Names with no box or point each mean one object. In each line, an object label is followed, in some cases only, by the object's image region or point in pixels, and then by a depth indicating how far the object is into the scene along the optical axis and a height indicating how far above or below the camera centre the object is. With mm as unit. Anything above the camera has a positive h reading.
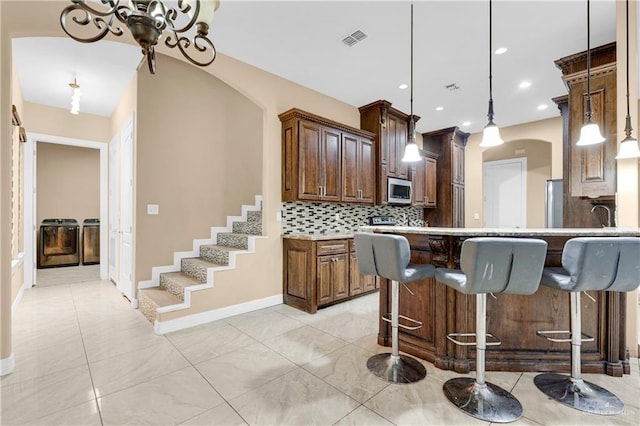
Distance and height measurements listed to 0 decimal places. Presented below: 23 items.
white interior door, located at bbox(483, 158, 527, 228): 6227 +424
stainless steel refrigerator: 4457 +136
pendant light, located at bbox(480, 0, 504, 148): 2374 +640
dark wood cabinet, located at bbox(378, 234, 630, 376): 2137 -850
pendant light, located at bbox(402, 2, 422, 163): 2854 +605
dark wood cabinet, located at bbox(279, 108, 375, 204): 3750 +733
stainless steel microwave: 4934 +373
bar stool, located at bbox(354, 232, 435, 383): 2049 -433
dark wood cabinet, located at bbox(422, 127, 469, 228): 6059 +722
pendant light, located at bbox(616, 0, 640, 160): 2225 +519
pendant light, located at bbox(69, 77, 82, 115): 3717 +1462
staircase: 3156 -709
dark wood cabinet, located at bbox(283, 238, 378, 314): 3540 -775
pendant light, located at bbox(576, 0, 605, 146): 2166 +608
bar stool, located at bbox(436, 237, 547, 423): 1696 -395
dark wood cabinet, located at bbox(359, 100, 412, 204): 4789 +1273
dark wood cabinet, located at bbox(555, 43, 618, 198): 2840 +941
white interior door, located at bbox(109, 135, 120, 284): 4488 +84
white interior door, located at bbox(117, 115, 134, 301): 3822 -10
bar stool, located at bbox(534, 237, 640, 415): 1719 -406
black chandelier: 1496 +1023
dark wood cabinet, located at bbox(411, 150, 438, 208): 5562 +631
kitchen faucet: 3271 +31
